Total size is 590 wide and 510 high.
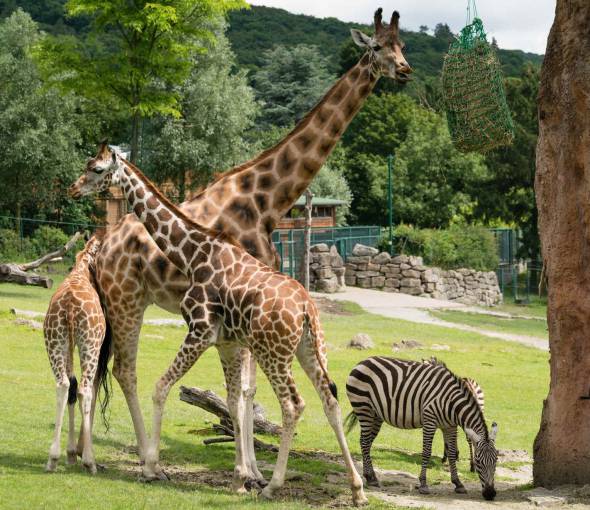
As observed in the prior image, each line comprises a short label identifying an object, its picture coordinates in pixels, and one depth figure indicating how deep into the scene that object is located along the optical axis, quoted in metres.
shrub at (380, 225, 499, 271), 45.50
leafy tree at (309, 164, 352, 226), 65.31
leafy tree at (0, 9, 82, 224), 47.19
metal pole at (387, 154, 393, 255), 46.09
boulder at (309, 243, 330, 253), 40.54
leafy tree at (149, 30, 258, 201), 54.31
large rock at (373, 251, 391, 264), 42.47
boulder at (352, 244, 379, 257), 43.29
